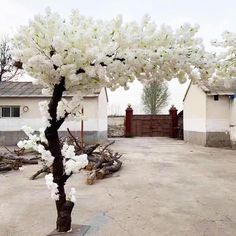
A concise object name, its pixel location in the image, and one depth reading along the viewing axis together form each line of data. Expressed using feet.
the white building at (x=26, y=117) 43.76
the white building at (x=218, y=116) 40.22
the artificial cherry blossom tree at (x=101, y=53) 8.59
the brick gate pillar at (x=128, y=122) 65.19
